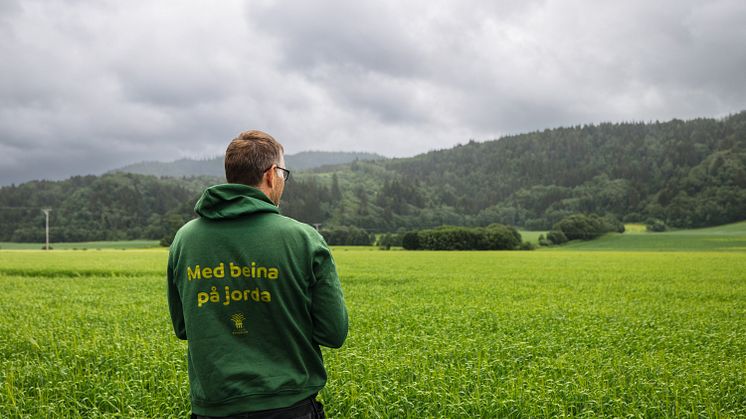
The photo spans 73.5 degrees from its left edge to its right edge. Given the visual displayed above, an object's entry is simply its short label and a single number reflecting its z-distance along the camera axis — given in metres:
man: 3.03
